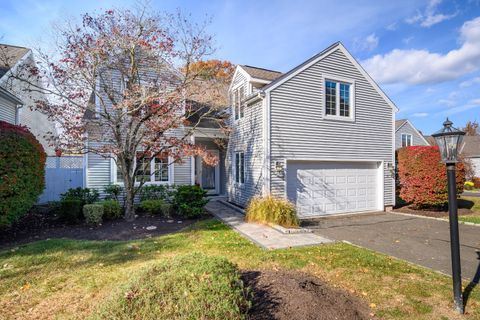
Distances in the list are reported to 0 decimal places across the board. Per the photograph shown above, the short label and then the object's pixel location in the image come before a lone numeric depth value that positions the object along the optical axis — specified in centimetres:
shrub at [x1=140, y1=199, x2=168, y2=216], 990
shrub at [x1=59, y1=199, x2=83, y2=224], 834
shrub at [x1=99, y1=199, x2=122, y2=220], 902
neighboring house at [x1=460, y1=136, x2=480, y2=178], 2970
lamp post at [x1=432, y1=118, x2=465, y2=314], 356
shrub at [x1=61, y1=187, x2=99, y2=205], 974
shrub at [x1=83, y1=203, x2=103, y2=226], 832
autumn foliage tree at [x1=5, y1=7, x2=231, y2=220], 793
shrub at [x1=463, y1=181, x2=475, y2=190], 2355
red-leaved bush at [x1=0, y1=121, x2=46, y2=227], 648
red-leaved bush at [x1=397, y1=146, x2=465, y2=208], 1124
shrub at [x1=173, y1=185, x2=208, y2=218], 924
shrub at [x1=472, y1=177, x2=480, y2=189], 2399
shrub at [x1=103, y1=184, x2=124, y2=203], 1040
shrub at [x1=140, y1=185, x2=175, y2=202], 1087
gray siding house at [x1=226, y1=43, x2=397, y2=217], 981
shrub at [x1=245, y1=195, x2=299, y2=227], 832
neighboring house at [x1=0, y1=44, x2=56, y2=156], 1066
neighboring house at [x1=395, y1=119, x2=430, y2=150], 2485
